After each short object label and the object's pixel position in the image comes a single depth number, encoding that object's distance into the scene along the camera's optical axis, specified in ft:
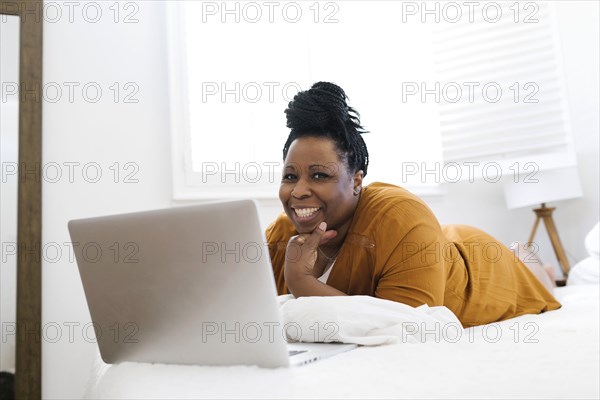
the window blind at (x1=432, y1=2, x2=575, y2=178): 8.79
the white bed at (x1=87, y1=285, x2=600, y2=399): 2.25
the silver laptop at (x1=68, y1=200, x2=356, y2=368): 2.64
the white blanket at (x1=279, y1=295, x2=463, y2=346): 3.42
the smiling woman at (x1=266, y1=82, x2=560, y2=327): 4.28
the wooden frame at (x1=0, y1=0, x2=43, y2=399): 7.02
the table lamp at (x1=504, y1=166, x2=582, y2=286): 8.27
